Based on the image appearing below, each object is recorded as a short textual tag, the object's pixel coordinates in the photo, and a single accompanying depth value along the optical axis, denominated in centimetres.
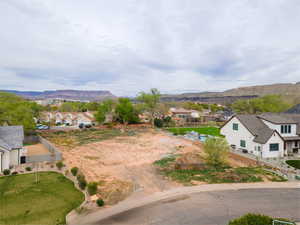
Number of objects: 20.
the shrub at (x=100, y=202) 1389
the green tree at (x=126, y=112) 7031
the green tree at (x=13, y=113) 3688
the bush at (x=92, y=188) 1539
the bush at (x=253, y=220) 880
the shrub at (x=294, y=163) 2311
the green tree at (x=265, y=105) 6312
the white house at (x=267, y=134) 2731
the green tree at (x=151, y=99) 7238
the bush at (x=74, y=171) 1972
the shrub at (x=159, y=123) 6664
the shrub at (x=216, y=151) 2289
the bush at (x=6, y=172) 2047
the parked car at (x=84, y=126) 6647
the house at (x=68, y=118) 7419
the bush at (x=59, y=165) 2228
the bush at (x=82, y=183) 1669
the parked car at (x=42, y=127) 6041
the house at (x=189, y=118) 7281
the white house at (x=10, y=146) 2184
